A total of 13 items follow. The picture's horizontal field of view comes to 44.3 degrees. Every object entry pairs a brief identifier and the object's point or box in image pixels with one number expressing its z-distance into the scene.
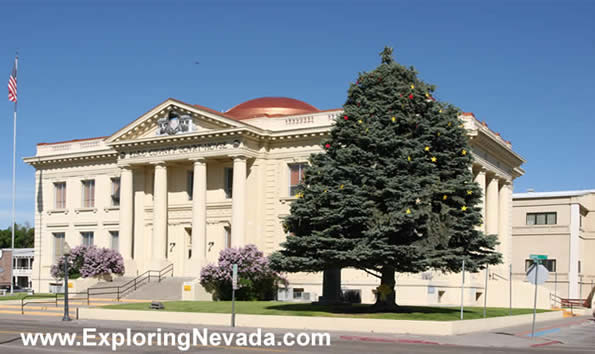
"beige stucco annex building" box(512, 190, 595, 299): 62.03
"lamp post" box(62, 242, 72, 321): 31.16
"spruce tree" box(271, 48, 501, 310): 27.97
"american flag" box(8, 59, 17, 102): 50.81
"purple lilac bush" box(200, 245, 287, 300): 40.94
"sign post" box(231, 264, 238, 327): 27.58
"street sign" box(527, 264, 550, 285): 23.91
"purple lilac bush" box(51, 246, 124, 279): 46.78
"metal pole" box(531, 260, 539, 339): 24.08
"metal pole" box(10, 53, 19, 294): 51.97
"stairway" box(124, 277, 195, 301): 42.69
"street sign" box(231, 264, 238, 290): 27.61
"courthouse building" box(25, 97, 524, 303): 44.56
